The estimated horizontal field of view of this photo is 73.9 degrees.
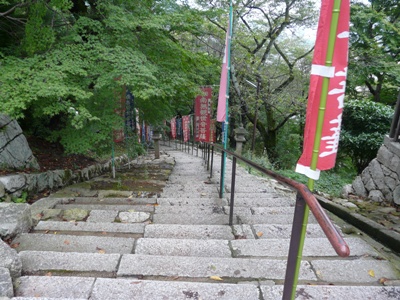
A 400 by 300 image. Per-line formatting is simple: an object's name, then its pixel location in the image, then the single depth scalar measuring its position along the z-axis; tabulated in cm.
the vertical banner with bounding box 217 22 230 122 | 454
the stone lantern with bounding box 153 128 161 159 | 1215
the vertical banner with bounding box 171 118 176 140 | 1839
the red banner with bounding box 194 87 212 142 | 820
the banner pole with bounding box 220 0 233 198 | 432
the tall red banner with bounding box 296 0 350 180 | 138
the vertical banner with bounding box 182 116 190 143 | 1494
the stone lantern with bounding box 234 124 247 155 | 876
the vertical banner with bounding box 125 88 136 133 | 640
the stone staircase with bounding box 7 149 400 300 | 183
